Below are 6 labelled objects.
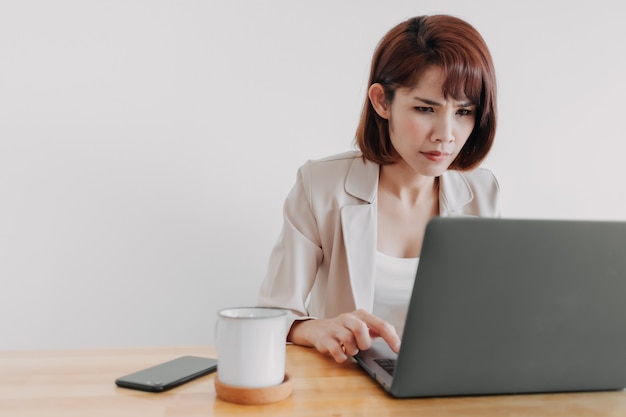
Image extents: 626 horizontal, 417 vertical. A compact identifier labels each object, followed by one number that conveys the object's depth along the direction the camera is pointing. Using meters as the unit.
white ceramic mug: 0.85
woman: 1.52
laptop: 0.77
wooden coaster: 0.85
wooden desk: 0.83
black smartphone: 0.92
